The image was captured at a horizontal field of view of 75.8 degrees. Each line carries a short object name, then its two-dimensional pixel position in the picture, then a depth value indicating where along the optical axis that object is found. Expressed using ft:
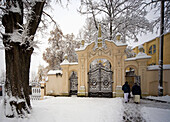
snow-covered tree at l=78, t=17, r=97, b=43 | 57.11
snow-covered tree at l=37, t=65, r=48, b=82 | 78.79
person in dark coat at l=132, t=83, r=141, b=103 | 25.12
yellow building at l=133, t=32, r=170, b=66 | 51.90
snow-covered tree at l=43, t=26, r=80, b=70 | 74.18
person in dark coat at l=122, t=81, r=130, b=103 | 25.89
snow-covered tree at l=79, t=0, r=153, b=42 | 48.52
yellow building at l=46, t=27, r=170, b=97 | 32.04
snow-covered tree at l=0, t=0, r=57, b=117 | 13.43
